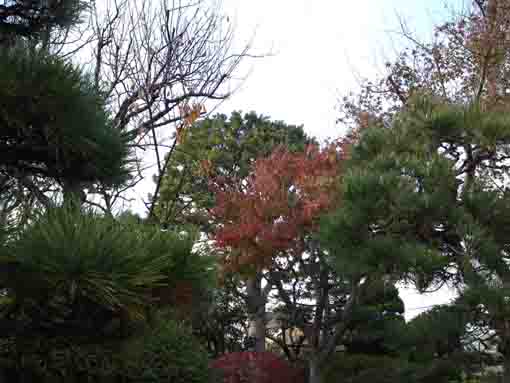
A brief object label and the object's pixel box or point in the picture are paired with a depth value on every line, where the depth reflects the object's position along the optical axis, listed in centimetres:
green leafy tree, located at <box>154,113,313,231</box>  960
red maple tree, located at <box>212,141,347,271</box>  594
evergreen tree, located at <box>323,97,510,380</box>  327
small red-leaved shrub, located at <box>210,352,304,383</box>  634
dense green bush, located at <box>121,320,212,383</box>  348
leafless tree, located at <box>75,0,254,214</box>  428
